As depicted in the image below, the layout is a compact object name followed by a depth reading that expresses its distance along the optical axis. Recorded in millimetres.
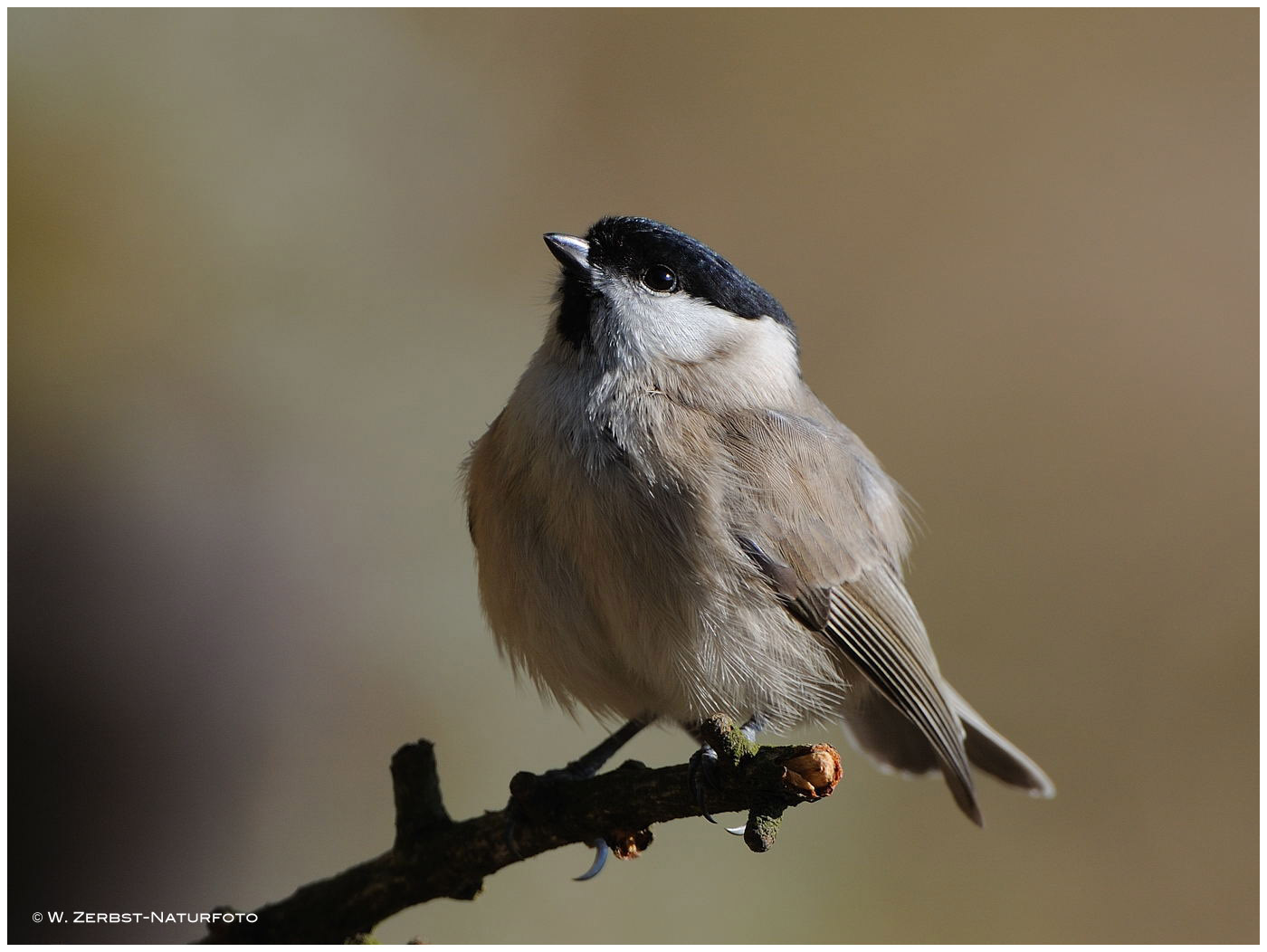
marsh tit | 2017
